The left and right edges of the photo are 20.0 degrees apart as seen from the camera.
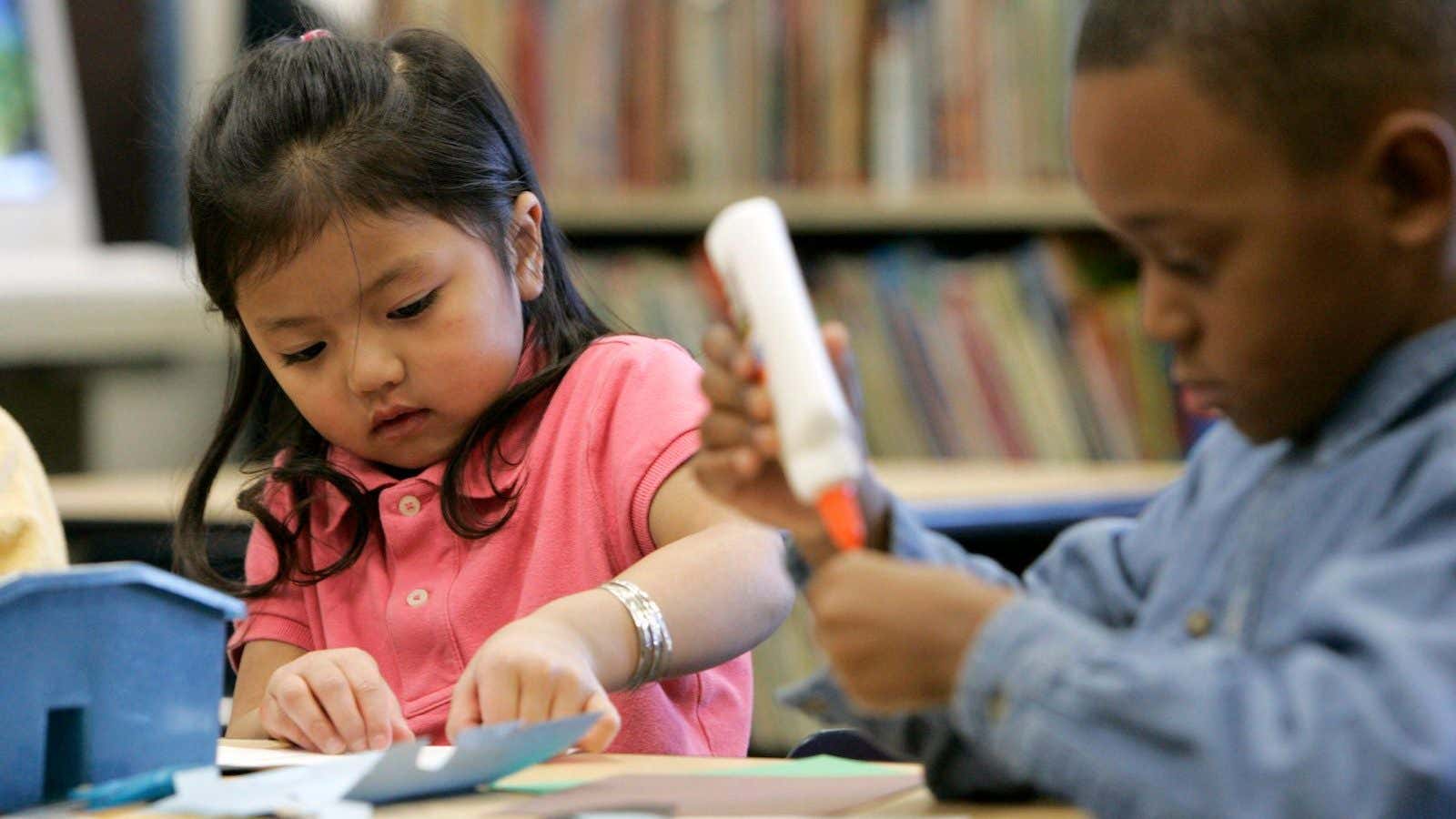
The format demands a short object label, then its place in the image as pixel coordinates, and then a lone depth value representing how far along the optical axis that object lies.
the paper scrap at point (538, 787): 1.66
